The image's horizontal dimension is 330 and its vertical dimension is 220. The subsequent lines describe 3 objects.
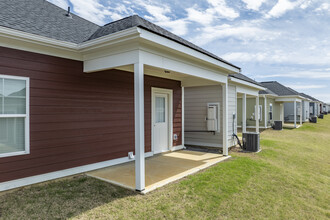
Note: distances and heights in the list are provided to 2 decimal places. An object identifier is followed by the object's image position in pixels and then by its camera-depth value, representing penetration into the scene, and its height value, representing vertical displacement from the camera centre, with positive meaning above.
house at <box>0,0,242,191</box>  3.81 +0.56
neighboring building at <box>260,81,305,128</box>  18.80 +1.18
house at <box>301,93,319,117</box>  33.89 +0.35
